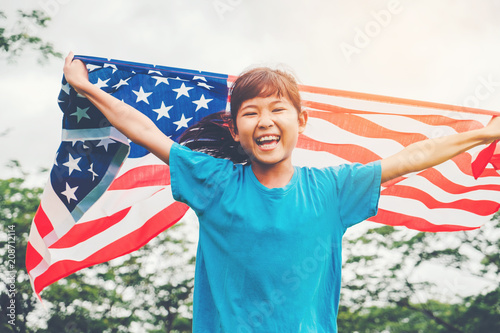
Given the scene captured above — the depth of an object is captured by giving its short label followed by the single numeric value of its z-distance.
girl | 2.05
